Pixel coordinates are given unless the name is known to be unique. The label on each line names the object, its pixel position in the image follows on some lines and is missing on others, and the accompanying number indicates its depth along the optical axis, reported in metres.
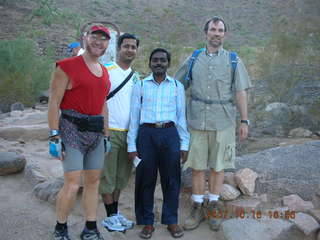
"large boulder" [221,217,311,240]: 3.48
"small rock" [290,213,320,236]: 3.44
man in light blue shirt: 3.37
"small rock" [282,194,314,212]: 3.91
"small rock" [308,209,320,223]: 3.61
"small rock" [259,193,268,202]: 4.18
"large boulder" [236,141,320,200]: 4.28
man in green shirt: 3.51
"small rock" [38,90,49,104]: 10.44
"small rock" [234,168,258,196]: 4.26
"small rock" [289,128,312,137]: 6.71
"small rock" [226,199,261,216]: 4.01
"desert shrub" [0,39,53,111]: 9.85
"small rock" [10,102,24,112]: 9.23
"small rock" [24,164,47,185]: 4.75
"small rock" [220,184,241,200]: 4.14
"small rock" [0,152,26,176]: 4.89
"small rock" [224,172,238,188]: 4.39
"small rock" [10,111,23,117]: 8.38
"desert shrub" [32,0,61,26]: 21.79
